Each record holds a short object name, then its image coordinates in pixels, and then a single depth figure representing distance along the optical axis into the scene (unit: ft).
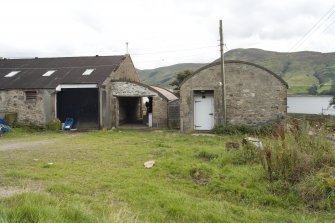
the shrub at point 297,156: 25.32
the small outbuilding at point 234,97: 63.82
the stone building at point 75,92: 73.10
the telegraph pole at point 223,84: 62.45
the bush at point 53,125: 72.13
